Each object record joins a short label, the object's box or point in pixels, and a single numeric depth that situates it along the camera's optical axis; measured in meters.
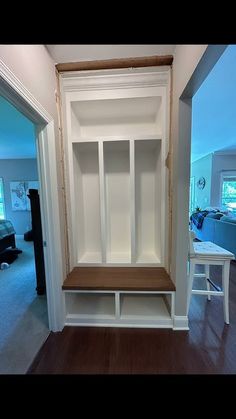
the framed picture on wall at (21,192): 5.29
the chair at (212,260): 1.73
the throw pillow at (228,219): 3.43
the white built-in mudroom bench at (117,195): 1.77
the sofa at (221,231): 3.30
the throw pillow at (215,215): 3.95
